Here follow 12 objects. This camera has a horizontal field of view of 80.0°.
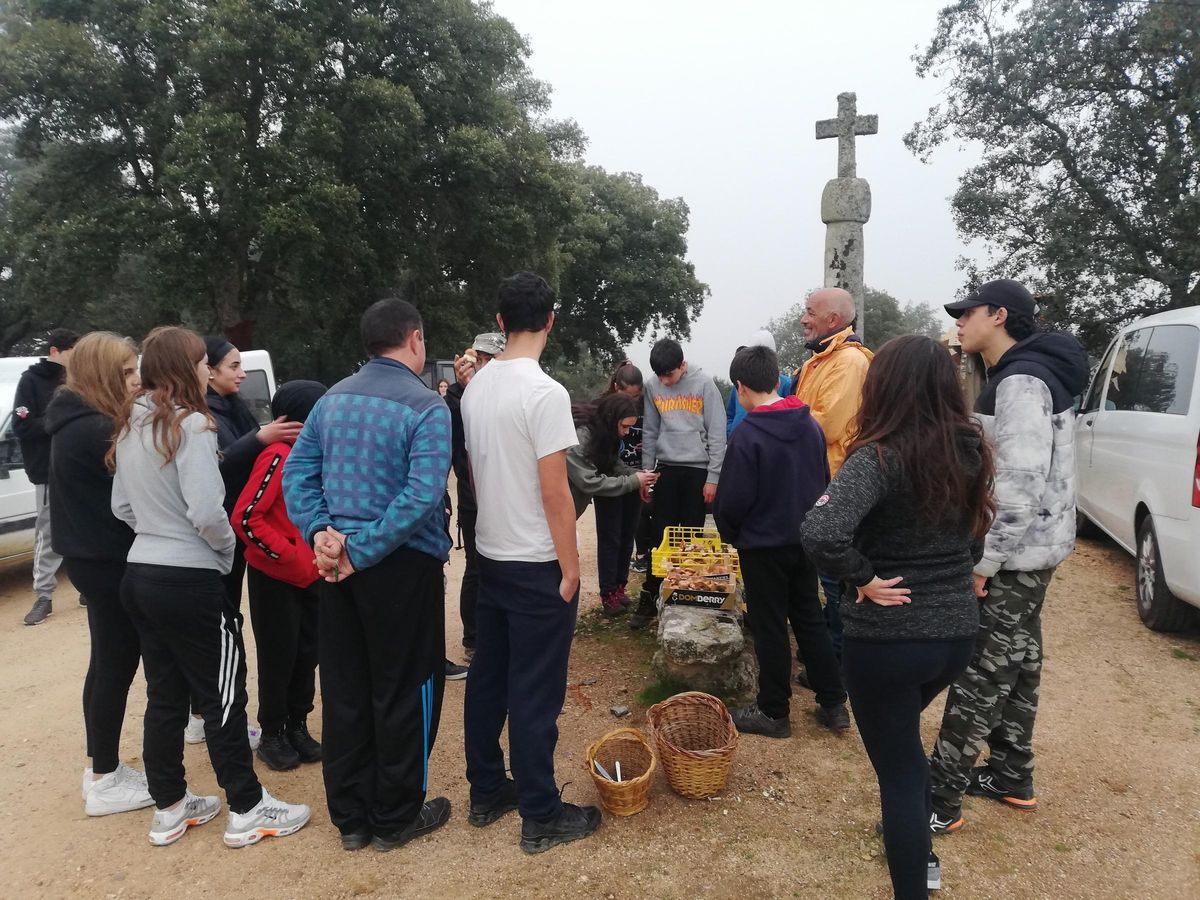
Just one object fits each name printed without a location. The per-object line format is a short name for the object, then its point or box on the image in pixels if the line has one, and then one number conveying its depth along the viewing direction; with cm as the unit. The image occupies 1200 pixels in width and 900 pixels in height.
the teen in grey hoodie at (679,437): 482
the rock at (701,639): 362
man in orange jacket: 361
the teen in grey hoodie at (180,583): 256
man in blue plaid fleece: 243
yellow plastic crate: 420
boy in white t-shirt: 248
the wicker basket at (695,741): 286
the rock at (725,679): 366
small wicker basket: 280
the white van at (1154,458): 404
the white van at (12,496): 604
